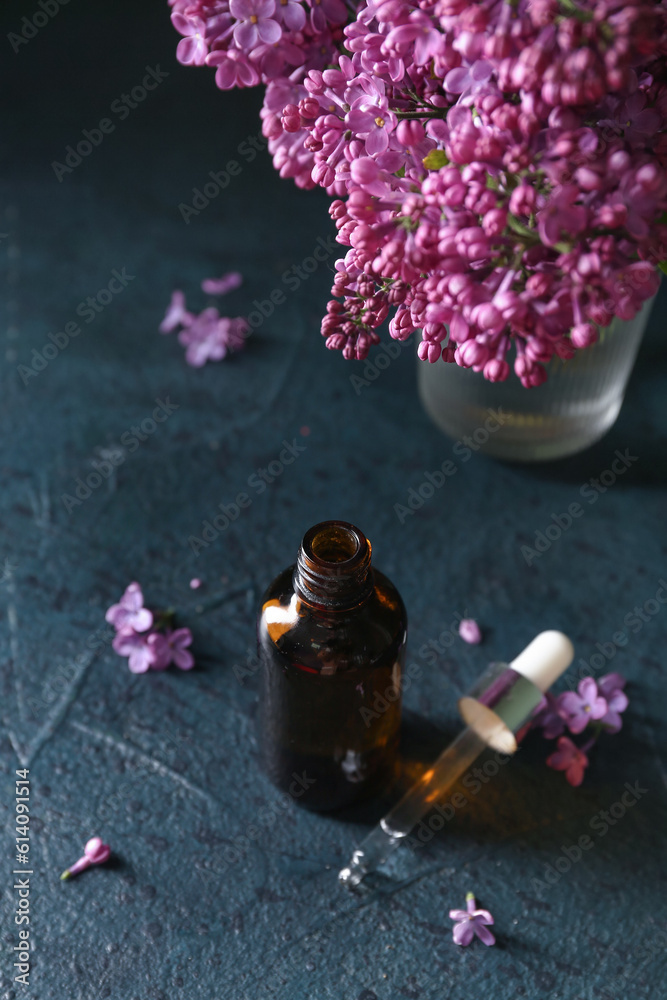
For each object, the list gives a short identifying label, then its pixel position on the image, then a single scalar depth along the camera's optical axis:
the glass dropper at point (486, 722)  0.39
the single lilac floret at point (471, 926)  0.38
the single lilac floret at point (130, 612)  0.43
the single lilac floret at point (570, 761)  0.40
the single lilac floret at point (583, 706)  0.41
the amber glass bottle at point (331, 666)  0.35
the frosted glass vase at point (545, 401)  0.43
